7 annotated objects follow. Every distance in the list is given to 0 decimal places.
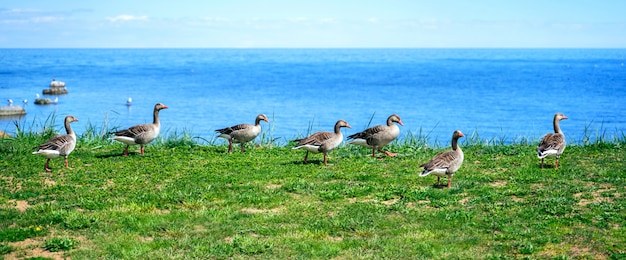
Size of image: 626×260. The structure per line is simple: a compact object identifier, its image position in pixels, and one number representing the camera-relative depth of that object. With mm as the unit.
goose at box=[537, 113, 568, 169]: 17781
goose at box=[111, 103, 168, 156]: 20609
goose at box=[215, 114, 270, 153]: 21881
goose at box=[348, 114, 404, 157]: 20567
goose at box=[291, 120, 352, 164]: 19289
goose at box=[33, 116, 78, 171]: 17797
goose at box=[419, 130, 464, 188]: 15508
